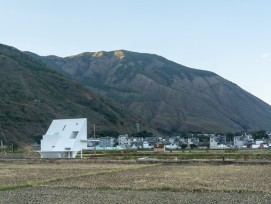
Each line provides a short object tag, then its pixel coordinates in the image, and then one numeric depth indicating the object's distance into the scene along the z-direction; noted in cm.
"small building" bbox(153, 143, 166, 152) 6774
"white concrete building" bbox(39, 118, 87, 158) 5457
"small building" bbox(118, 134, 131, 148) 9821
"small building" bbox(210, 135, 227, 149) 11766
